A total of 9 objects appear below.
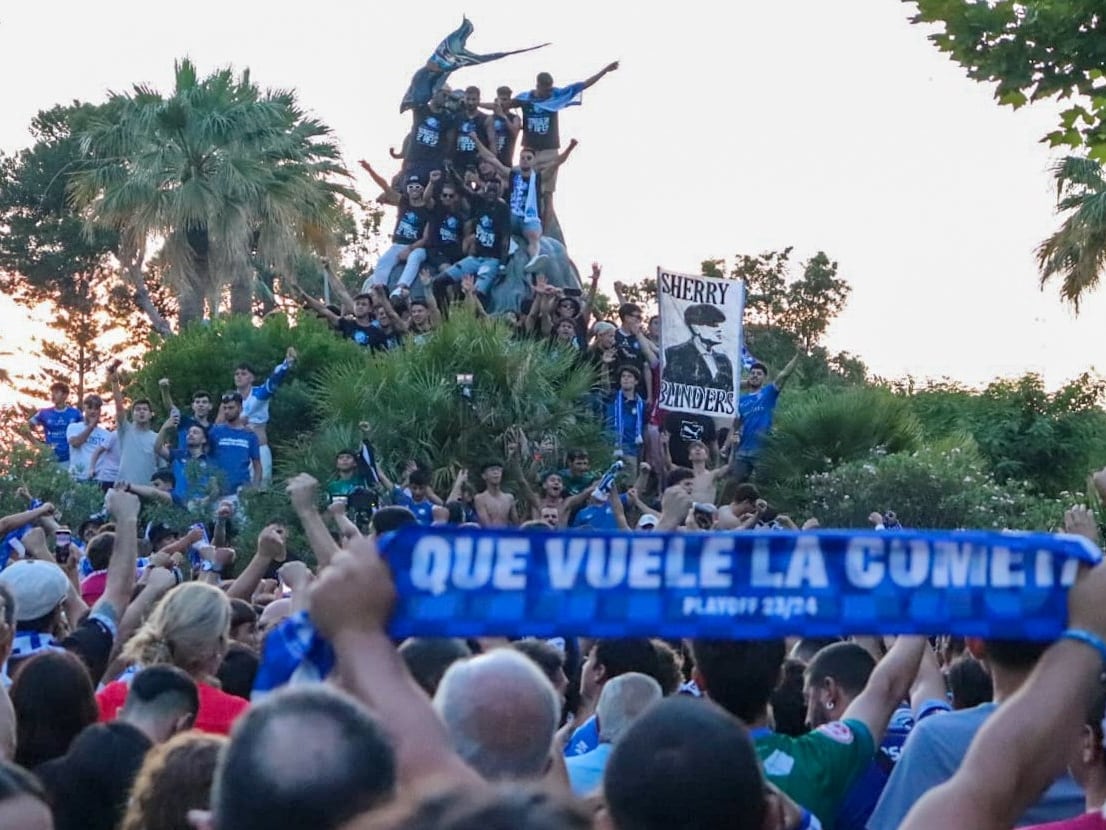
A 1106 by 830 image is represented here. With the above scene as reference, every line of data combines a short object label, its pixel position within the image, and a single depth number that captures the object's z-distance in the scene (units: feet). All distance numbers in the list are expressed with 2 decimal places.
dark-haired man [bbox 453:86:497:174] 79.15
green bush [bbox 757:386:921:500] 64.49
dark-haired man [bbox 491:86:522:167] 78.89
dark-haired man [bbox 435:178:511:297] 76.95
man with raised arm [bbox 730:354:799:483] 62.75
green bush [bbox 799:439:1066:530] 57.06
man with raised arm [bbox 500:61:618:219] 78.59
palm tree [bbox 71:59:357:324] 85.97
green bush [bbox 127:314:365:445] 67.15
